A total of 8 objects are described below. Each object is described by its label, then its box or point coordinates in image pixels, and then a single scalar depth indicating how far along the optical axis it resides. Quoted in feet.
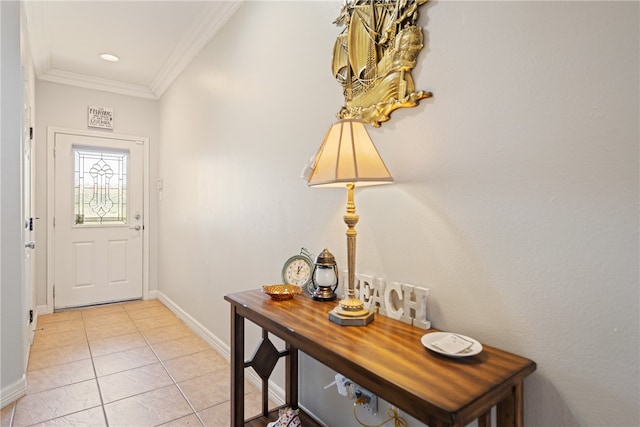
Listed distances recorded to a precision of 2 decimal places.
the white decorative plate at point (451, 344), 3.06
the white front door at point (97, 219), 12.53
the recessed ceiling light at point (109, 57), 10.95
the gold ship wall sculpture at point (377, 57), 4.11
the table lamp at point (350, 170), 3.73
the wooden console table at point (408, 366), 2.50
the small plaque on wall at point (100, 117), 12.91
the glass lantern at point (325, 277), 4.76
